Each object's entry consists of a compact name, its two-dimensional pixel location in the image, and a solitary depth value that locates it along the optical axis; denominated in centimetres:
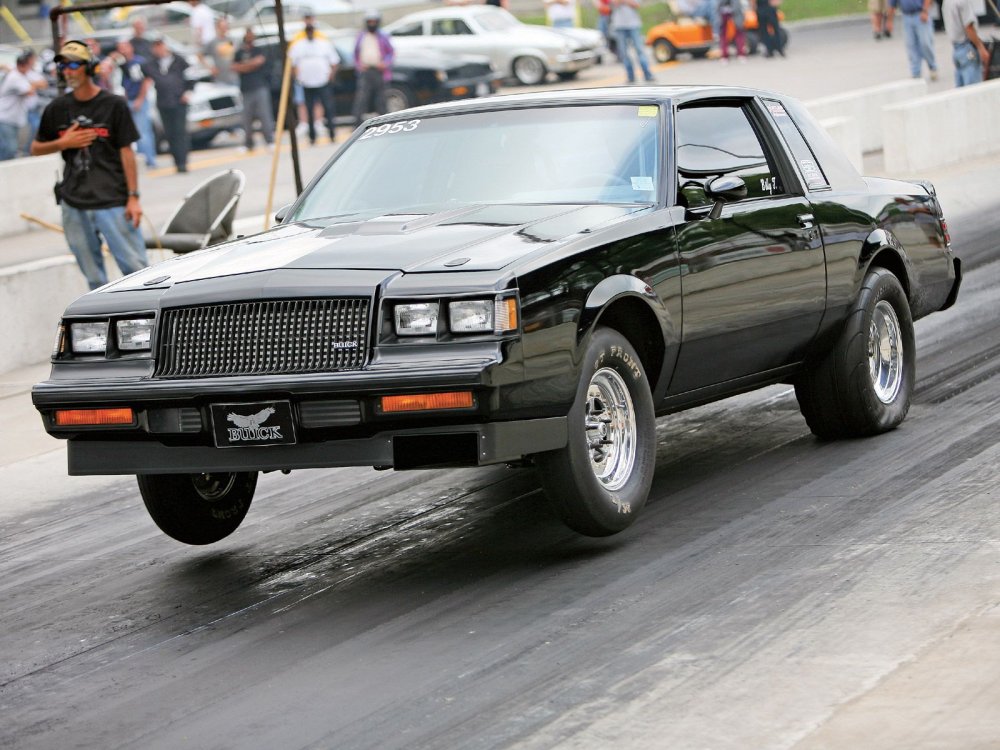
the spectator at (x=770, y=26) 3903
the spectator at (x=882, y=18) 4134
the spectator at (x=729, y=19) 3853
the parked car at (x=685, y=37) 3988
